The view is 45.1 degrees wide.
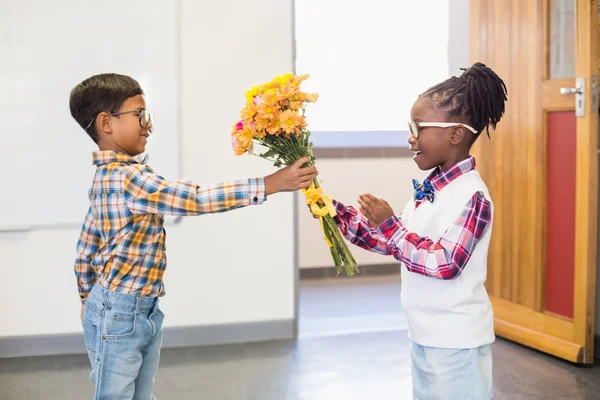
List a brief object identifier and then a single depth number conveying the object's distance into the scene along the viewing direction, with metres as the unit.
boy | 1.87
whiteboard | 3.74
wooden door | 3.46
